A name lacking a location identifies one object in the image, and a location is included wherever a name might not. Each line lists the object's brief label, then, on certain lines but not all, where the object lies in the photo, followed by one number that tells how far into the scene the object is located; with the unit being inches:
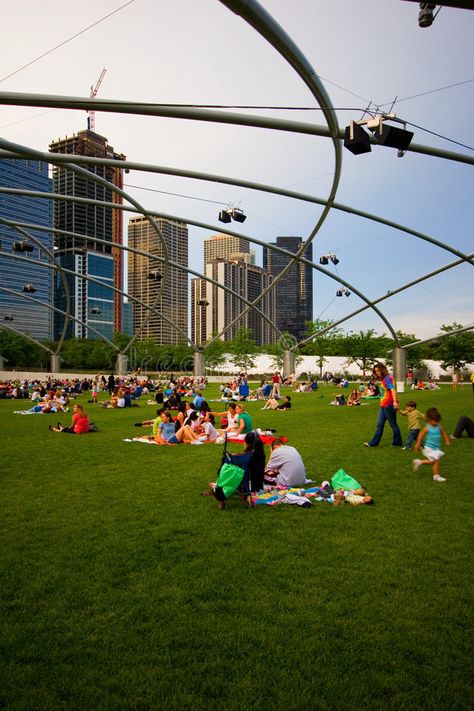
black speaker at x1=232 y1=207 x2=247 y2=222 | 1071.0
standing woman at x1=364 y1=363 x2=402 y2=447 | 496.4
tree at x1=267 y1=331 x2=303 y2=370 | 3548.7
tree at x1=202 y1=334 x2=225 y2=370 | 3614.7
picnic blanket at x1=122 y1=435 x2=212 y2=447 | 545.9
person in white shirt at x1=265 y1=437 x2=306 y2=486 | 334.0
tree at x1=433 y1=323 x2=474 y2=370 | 2950.3
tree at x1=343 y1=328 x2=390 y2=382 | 2947.8
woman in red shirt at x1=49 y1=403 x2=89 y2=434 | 623.4
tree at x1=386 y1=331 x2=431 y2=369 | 3267.2
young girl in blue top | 365.7
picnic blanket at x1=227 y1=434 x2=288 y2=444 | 551.9
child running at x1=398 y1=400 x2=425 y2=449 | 482.1
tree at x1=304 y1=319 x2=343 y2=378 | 2999.5
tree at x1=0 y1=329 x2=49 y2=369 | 3503.9
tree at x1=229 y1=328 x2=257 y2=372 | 3405.5
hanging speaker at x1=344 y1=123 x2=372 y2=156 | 447.2
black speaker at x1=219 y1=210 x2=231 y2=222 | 1079.0
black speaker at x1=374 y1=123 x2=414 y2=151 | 445.1
